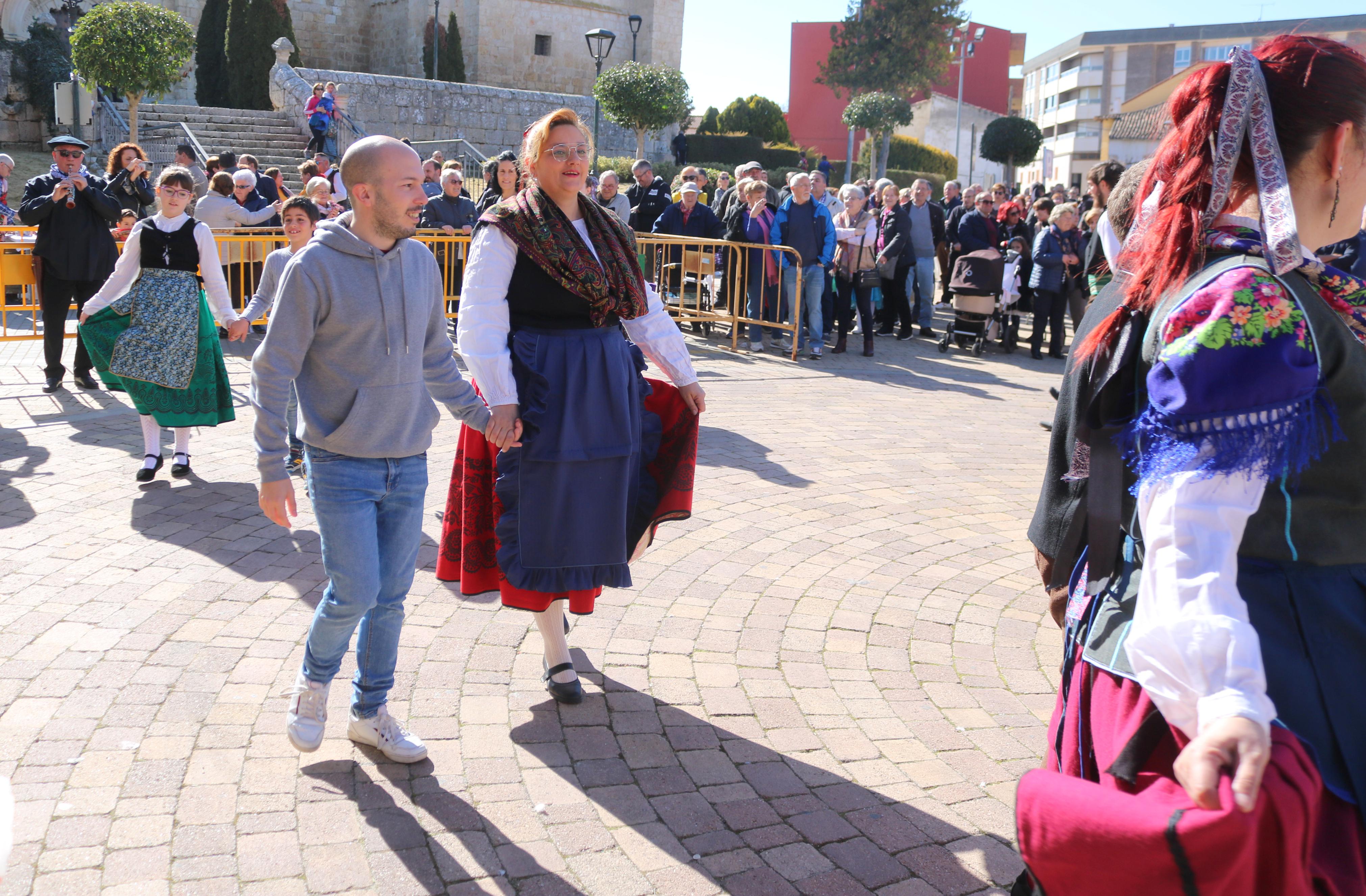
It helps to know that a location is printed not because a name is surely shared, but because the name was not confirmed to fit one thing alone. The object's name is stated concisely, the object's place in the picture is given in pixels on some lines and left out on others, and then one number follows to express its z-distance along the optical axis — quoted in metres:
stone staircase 24.86
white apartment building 72.50
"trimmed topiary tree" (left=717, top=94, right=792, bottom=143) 44.56
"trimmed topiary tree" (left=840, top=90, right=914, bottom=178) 43.53
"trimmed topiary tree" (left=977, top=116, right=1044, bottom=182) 40.88
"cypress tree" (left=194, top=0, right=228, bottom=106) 33.75
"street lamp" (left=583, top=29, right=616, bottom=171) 23.06
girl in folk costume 6.55
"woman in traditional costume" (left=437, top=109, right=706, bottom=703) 3.60
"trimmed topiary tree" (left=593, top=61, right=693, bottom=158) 32.75
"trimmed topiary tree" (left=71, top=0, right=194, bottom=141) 21.92
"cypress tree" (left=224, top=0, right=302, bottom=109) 31.73
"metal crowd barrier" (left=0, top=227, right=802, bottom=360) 11.54
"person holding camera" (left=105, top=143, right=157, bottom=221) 10.88
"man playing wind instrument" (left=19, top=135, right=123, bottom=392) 9.26
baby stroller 12.95
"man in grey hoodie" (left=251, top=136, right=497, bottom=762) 3.14
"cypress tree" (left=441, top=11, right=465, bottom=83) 39.97
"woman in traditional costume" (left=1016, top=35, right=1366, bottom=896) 1.55
